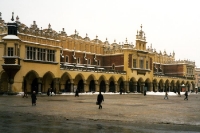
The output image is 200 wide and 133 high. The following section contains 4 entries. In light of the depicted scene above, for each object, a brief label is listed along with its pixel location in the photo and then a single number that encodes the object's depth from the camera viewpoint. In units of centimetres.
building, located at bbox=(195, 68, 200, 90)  13690
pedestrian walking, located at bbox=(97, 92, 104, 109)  2272
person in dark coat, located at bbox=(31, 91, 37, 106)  2402
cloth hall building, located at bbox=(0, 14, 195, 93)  4362
